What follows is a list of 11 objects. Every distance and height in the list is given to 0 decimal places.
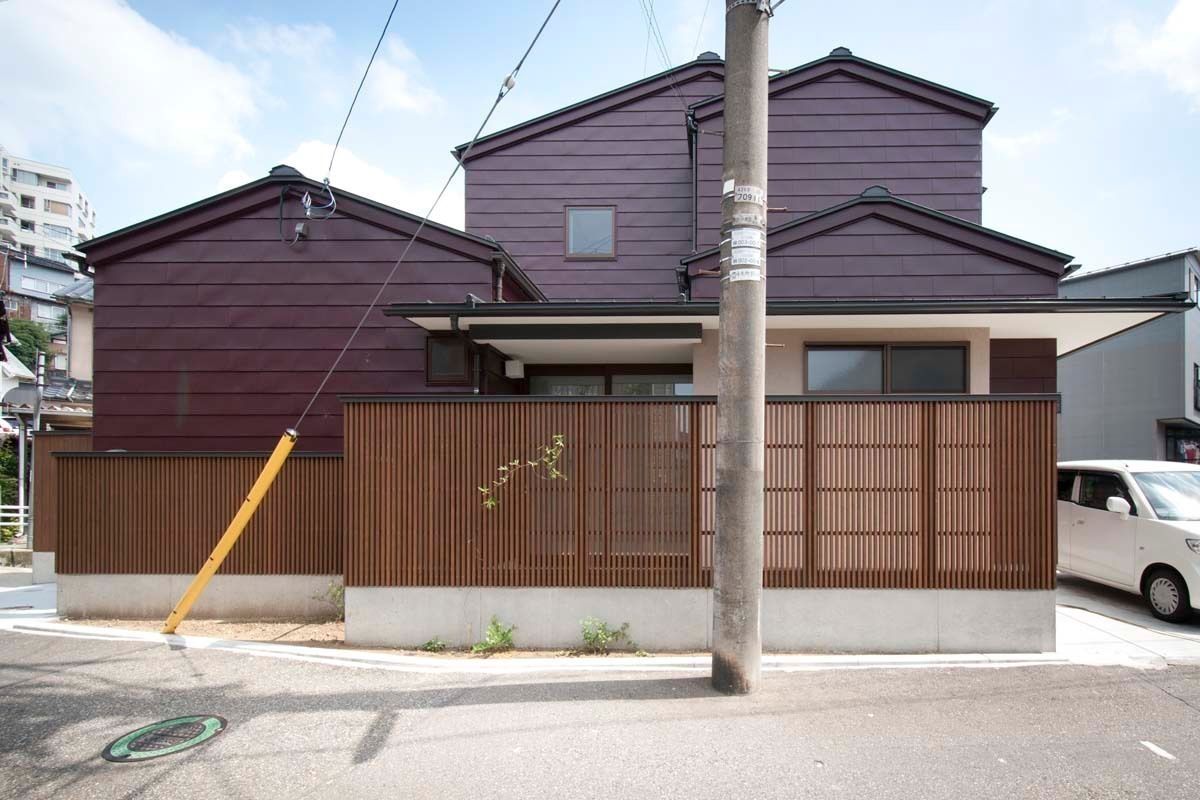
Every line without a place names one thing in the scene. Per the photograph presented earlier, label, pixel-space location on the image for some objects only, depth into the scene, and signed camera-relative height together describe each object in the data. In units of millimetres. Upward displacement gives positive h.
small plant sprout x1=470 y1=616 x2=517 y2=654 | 5680 -1911
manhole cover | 3870 -1937
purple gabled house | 5707 +543
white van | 6793 -1278
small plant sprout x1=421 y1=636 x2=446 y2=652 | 5766 -1986
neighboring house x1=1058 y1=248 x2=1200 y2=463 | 20500 +983
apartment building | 55750 +17365
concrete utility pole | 4652 +275
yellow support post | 6121 -1068
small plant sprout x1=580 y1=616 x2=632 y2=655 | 5629 -1854
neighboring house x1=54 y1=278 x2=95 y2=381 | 13117 +1664
